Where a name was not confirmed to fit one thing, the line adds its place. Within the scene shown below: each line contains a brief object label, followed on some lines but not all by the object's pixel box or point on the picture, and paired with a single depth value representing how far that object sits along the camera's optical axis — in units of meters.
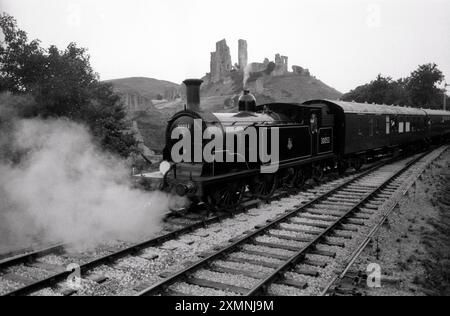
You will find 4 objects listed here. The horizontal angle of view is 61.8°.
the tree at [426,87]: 63.89
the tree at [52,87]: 16.92
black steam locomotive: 8.31
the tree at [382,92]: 57.41
